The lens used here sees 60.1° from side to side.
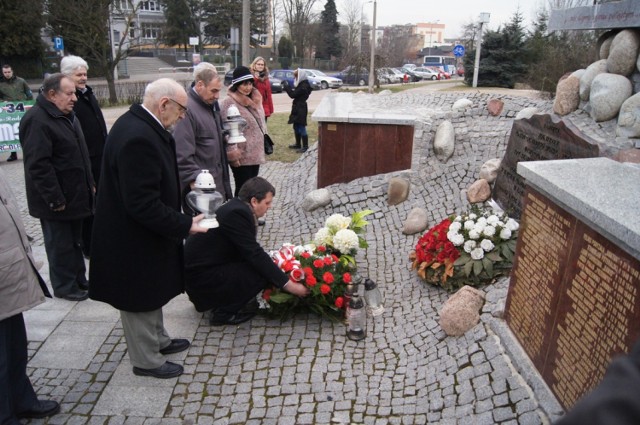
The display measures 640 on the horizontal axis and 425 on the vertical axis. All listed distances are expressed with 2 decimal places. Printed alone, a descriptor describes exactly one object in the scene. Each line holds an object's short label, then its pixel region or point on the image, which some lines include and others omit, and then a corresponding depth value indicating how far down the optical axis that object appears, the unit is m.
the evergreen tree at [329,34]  57.00
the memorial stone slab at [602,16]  5.30
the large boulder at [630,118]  5.21
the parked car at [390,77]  33.66
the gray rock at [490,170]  5.90
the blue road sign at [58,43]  21.72
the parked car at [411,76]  37.54
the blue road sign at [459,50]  23.76
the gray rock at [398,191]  6.55
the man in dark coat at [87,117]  5.24
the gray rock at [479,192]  5.80
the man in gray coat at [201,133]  4.63
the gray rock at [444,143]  6.87
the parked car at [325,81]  31.33
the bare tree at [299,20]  53.00
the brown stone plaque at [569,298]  2.48
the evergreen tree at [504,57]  21.86
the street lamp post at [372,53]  24.93
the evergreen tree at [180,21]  47.34
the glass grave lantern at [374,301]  4.50
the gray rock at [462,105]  7.93
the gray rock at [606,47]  5.90
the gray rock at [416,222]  5.83
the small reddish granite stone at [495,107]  7.67
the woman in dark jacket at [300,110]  10.51
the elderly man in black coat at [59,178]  4.33
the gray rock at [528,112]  6.54
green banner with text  10.33
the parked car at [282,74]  28.58
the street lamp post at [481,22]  19.48
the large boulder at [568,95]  6.09
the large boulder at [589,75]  5.88
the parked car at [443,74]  40.34
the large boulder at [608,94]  5.51
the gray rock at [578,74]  6.14
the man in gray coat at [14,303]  2.95
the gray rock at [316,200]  6.85
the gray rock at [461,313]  3.78
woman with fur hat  5.68
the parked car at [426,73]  38.52
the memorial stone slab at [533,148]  4.52
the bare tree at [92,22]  22.38
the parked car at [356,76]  32.84
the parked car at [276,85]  27.53
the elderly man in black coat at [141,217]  3.09
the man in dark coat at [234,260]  3.92
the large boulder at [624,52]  5.45
